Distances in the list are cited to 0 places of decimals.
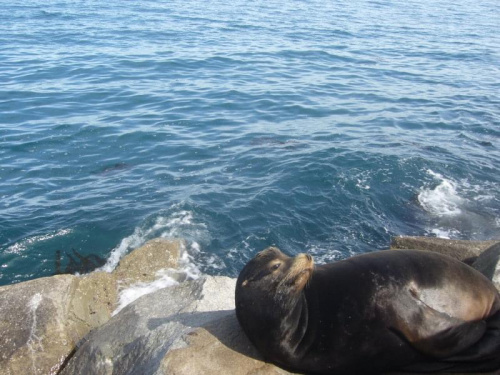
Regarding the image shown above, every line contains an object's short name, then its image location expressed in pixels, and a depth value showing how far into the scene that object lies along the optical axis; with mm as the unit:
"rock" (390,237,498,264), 6660
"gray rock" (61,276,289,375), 4129
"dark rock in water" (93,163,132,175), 11438
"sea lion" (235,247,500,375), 3969
